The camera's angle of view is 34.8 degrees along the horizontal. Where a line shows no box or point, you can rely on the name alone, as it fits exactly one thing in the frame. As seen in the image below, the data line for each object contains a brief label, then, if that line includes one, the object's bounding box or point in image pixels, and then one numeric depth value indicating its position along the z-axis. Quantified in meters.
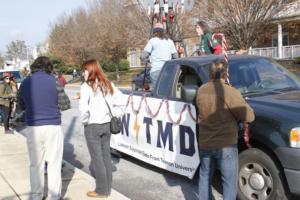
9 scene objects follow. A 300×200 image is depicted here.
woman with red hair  5.66
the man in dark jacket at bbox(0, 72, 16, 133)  12.50
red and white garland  6.01
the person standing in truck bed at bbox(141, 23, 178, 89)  8.41
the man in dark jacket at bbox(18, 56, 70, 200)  5.26
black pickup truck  4.73
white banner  6.02
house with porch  31.00
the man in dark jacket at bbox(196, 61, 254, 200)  4.54
